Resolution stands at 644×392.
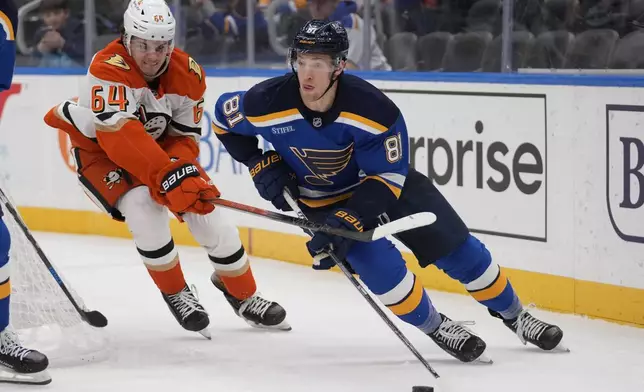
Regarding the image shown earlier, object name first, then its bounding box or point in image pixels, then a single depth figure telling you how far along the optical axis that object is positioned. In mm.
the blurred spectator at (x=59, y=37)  11212
